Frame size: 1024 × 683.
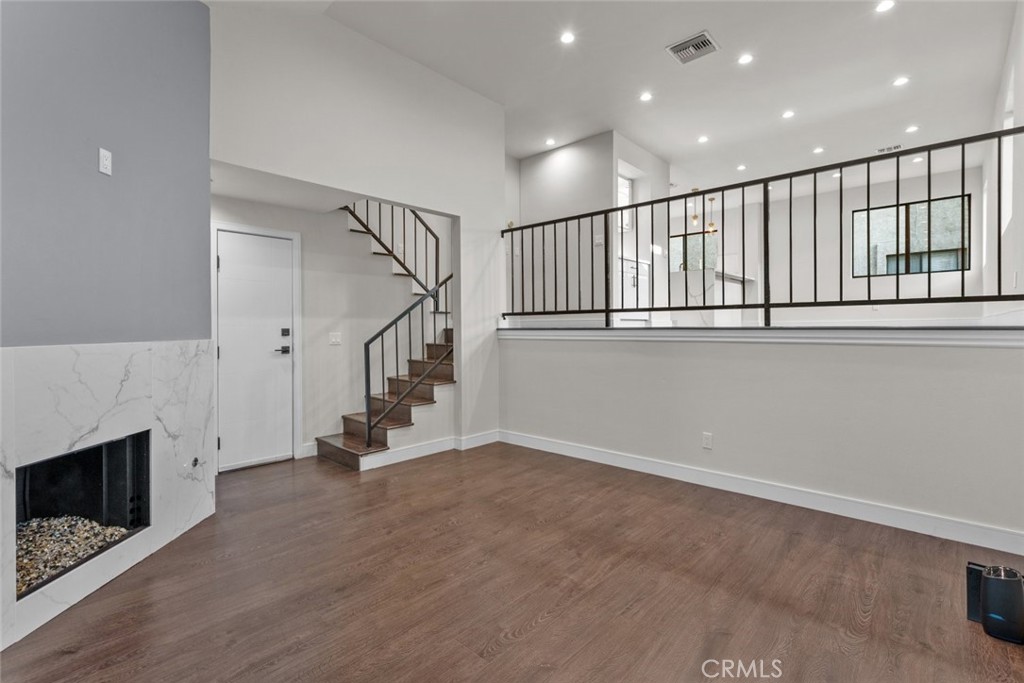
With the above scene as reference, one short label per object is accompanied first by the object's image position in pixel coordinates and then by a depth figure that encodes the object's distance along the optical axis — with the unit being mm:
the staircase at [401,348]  4402
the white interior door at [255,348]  4191
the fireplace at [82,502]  2188
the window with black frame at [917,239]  7664
